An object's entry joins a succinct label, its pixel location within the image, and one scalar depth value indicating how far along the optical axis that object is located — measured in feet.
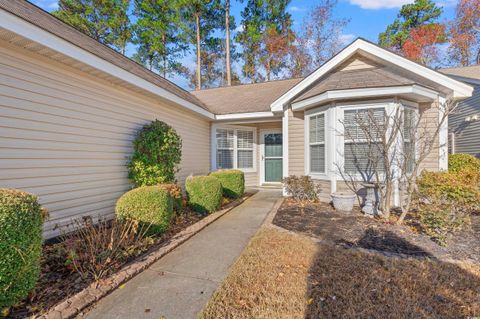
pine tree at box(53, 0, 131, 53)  57.57
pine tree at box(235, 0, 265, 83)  61.76
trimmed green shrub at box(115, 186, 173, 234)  12.07
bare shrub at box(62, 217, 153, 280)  8.80
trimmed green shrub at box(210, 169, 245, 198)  23.16
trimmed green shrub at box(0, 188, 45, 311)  6.28
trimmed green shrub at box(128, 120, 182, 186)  16.87
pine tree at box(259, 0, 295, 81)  61.72
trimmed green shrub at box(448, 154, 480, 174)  21.99
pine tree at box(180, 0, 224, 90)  58.59
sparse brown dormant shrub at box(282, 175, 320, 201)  20.74
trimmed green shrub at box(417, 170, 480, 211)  14.75
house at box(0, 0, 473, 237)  10.87
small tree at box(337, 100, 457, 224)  18.30
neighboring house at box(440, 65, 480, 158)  30.14
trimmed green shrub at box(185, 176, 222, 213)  17.93
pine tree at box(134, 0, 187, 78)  60.34
